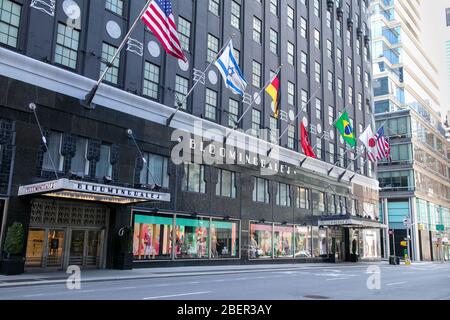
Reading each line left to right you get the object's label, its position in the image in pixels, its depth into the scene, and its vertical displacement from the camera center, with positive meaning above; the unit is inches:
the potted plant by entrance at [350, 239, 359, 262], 2031.3 -13.3
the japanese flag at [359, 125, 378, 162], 1646.2 +379.7
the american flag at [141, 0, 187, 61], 882.1 +419.2
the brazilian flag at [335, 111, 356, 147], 1531.7 +396.4
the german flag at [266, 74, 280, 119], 1261.6 +424.1
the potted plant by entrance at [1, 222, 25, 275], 830.5 -7.8
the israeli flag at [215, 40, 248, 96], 1106.1 +417.8
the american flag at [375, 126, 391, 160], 1683.1 +373.0
